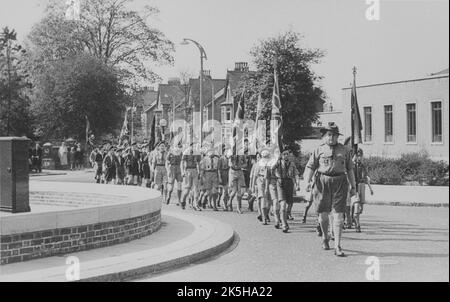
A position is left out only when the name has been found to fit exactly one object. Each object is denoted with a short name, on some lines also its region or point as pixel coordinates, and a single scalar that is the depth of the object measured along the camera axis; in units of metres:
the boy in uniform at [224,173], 16.22
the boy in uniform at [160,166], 18.36
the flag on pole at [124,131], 26.98
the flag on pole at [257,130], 16.74
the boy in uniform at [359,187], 12.10
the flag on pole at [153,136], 22.76
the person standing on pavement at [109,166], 21.25
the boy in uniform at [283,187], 12.04
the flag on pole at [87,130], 33.19
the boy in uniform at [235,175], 15.66
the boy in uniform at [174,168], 17.14
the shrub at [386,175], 20.50
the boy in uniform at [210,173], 16.02
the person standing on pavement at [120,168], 20.80
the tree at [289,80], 24.45
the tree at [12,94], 32.06
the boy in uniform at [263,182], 12.88
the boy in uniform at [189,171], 16.22
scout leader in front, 9.27
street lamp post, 19.33
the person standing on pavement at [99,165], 24.11
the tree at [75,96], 35.47
